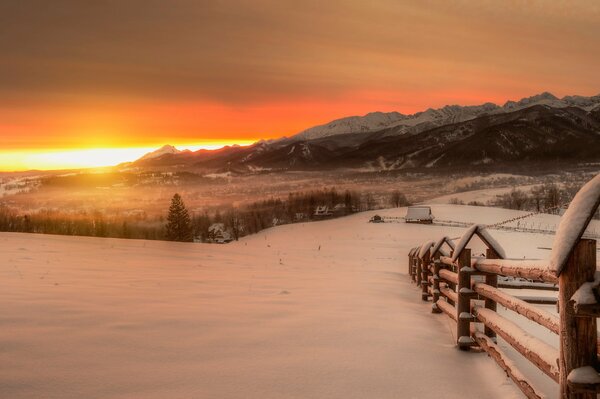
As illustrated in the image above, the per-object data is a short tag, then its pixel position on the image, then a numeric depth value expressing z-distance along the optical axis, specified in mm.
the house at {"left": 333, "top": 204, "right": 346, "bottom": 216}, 144625
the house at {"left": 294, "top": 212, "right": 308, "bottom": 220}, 149188
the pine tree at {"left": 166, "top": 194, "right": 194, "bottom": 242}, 73875
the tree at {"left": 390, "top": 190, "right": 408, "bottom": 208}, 181250
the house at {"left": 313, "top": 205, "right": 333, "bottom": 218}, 140625
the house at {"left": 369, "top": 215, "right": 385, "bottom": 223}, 93694
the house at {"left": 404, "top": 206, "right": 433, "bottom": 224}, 87375
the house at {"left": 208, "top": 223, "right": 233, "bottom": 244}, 109388
